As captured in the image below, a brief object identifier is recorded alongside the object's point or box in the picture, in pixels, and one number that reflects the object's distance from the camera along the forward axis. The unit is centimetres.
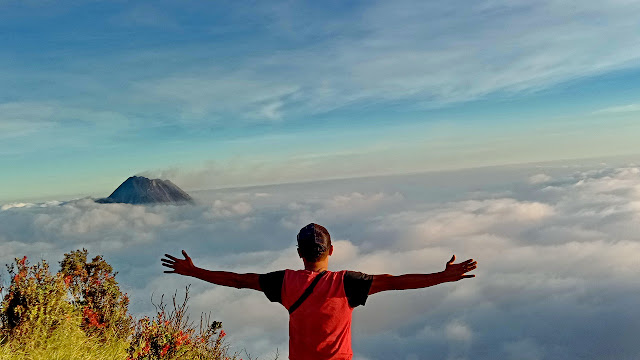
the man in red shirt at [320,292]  379
